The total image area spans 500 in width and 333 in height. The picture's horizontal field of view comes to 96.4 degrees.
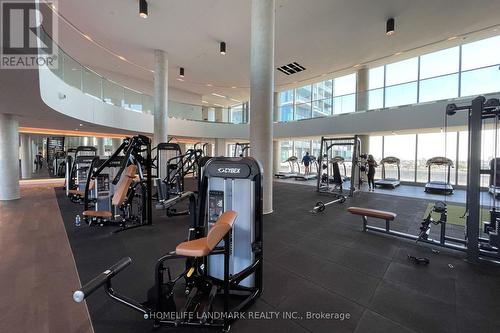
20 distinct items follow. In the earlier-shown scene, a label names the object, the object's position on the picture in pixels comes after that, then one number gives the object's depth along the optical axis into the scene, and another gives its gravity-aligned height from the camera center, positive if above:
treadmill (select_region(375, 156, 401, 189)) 10.16 -0.76
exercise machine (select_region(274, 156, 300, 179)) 14.05 -0.71
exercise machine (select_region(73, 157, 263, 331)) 1.85 -0.98
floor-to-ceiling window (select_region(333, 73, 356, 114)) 10.36 +3.13
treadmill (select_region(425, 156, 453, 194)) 8.77 -0.76
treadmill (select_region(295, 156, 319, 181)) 13.05 -0.77
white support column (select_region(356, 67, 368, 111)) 9.97 +3.47
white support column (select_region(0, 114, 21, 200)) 6.68 +0.11
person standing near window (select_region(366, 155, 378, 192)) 9.59 -0.26
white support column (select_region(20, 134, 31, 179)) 12.47 +0.21
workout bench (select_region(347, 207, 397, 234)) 3.79 -0.89
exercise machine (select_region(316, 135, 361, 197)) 7.87 -0.39
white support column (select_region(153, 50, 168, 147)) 8.83 +2.66
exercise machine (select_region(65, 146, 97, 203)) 6.54 -0.51
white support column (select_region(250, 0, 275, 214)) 5.08 +1.86
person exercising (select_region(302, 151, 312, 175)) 13.73 +0.20
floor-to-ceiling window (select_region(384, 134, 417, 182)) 11.53 +0.75
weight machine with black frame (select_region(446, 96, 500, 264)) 2.95 -0.25
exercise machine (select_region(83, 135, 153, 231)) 4.38 -0.56
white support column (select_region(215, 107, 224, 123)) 14.69 +3.17
